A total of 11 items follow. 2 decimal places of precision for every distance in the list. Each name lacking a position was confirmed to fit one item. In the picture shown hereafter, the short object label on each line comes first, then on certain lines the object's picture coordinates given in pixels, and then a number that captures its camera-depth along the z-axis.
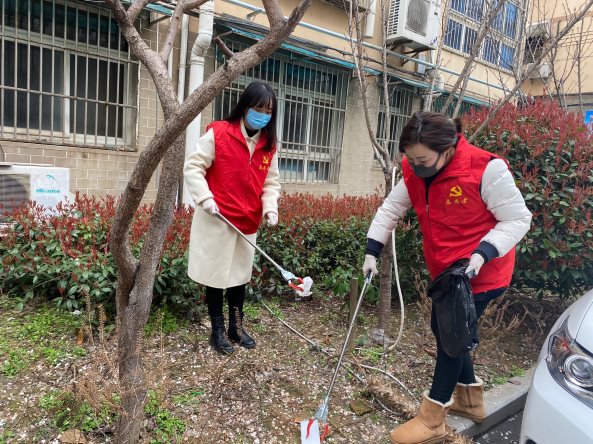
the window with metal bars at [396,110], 9.48
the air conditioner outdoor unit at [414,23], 8.67
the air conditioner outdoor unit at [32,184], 4.15
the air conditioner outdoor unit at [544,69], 8.78
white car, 1.69
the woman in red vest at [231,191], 2.65
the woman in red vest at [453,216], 2.14
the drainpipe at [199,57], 6.04
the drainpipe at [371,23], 7.88
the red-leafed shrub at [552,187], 3.39
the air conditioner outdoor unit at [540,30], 5.40
